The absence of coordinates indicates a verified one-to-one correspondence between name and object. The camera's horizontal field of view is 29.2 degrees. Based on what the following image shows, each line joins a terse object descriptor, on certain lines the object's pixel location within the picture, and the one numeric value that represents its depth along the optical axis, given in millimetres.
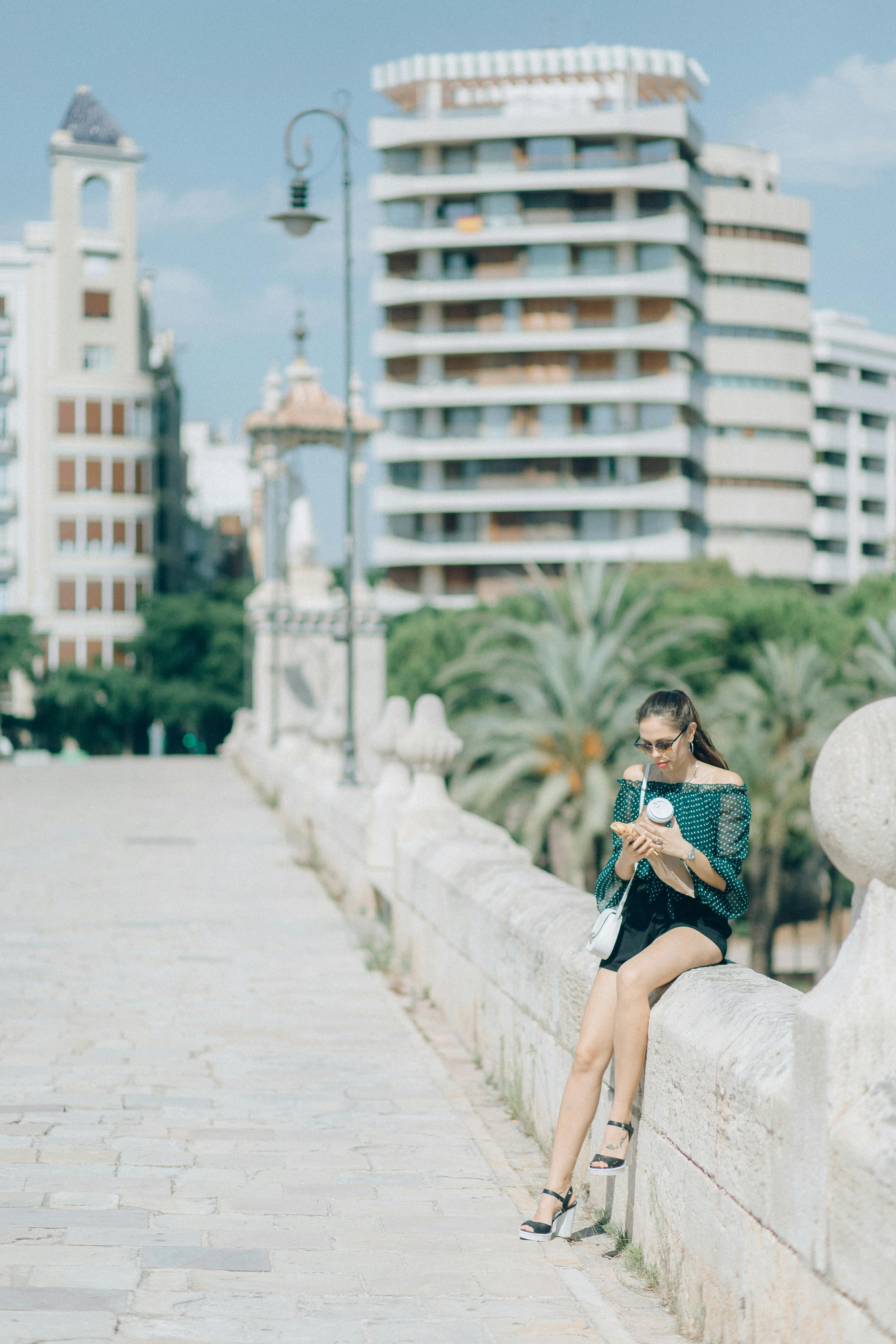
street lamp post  21000
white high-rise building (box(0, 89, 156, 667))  68875
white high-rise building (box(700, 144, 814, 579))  83812
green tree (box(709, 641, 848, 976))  34781
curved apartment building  75812
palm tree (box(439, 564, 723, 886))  31609
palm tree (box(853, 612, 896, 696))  35812
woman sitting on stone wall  4734
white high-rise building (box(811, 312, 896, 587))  90875
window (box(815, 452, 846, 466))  93000
